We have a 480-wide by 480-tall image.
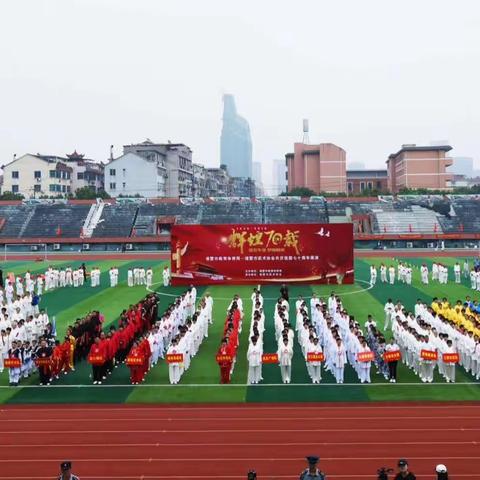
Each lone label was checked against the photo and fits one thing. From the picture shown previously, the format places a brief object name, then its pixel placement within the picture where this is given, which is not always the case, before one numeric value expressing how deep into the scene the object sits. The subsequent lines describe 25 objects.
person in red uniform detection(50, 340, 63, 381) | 14.28
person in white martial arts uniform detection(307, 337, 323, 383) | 13.75
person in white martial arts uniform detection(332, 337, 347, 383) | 13.82
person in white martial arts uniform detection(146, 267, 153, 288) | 30.06
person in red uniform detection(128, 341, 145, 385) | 13.73
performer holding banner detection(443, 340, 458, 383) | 13.51
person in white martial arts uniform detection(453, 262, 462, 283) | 30.27
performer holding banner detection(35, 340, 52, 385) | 13.91
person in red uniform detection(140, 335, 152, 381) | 14.22
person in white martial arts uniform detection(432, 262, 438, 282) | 30.70
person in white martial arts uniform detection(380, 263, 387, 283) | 30.42
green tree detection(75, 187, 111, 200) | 69.94
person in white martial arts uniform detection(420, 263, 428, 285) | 29.36
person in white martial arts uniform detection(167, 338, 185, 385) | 13.88
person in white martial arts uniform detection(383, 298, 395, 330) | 19.02
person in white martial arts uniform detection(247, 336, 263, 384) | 13.66
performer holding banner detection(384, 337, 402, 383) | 13.80
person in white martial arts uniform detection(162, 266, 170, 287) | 30.16
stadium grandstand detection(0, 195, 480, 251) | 53.19
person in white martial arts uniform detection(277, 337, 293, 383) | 13.75
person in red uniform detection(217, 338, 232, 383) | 13.70
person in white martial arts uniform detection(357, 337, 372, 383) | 13.65
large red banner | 28.45
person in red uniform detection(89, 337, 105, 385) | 13.90
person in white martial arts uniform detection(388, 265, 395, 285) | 29.61
